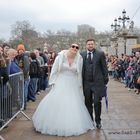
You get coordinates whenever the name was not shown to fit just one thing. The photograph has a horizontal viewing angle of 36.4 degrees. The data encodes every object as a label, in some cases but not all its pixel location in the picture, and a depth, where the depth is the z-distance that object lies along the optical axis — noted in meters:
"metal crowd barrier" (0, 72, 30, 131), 4.41
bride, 4.29
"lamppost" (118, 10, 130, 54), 18.43
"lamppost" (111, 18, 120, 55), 23.06
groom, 4.60
